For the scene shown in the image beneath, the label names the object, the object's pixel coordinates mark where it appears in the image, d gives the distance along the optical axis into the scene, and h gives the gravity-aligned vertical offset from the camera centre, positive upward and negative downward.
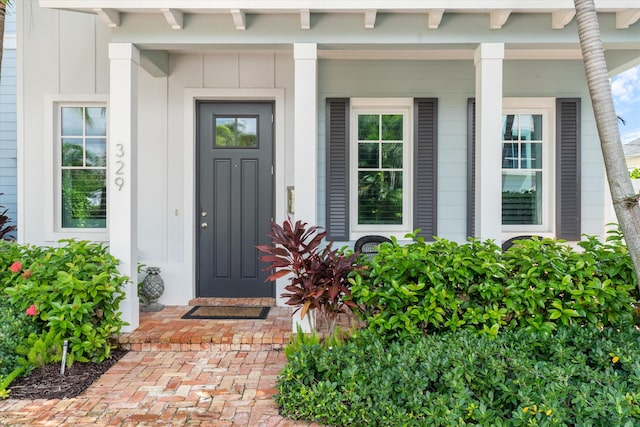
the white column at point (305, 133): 3.69 +0.67
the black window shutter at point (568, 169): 4.73 +0.45
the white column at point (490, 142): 3.62 +0.58
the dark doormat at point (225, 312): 4.29 -1.08
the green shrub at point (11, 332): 3.04 -0.92
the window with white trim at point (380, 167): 4.90 +0.50
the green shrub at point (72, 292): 3.21 -0.65
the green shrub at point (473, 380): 2.09 -0.96
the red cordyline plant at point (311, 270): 3.28 -0.48
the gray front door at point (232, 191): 4.84 +0.22
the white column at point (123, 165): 3.78 +0.41
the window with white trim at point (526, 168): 4.89 +0.48
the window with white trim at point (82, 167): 4.78 +0.49
